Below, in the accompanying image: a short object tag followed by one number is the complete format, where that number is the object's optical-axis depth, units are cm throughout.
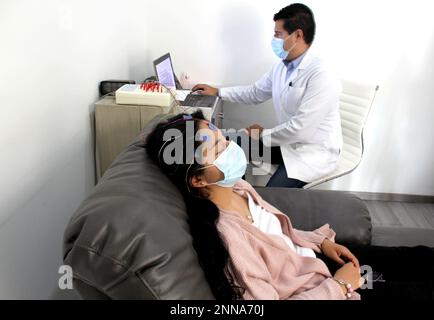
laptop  220
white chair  220
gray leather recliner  81
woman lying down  103
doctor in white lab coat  200
